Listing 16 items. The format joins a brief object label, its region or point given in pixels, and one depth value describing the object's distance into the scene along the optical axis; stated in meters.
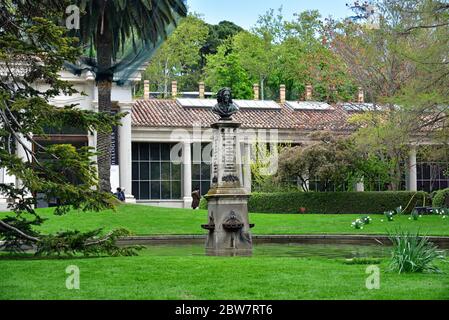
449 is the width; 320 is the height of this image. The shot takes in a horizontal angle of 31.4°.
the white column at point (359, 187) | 51.30
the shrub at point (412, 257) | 12.80
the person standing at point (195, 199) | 44.03
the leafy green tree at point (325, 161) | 41.00
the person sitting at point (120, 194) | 39.97
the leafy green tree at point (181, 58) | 73.31
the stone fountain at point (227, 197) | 19.14
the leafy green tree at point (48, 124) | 14.06
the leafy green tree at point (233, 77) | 67.00
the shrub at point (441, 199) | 39.12
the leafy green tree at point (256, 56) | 70.25
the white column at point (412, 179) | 52.16
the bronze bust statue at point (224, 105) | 19.36
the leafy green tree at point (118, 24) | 26.45
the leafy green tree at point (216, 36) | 80.94
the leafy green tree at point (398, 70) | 27.41
